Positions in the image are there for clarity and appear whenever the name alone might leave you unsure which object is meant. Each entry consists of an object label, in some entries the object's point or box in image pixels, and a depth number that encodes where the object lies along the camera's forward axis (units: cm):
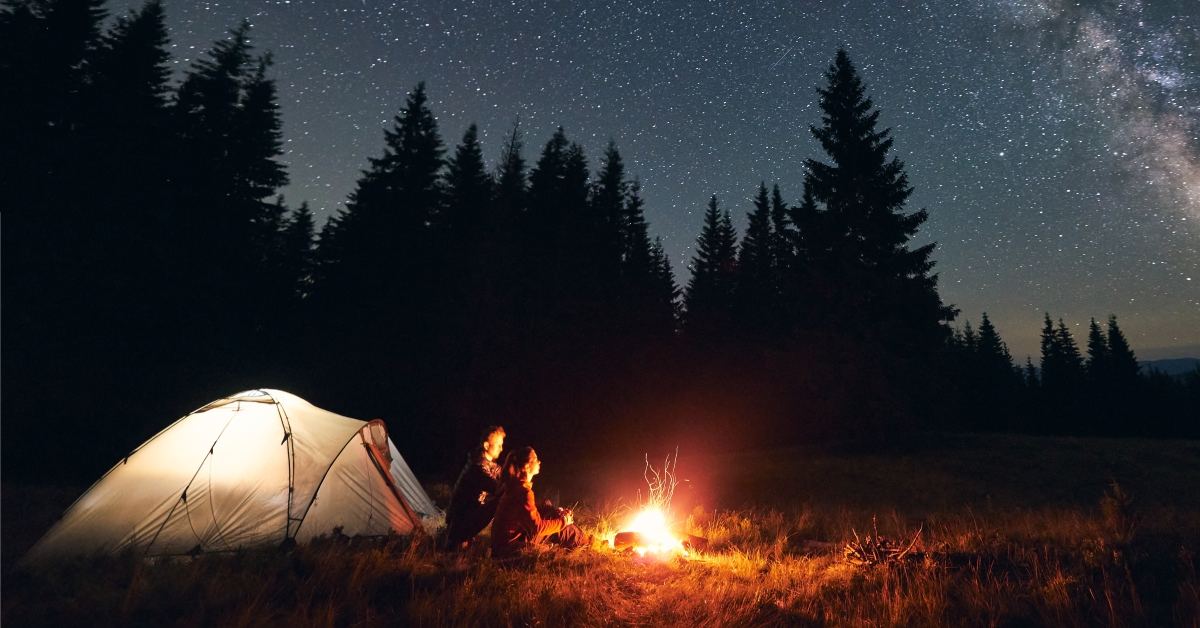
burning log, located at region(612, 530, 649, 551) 705
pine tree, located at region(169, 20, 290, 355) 2108
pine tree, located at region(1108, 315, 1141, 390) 5297
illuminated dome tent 653
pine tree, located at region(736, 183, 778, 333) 3856
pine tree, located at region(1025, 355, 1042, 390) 6091
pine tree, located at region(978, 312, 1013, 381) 5766
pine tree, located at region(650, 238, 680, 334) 3462
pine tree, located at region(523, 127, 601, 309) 2697
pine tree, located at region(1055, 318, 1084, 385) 5666
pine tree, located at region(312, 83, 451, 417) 2400
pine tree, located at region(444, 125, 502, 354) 2270
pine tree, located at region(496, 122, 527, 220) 2331
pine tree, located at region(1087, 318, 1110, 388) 5478
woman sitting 660
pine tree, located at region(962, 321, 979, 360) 5983
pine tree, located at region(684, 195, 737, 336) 3828
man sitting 697
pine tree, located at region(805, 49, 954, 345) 2066
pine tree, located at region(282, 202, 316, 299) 2652
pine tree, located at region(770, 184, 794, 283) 2364
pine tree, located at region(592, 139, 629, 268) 3306
